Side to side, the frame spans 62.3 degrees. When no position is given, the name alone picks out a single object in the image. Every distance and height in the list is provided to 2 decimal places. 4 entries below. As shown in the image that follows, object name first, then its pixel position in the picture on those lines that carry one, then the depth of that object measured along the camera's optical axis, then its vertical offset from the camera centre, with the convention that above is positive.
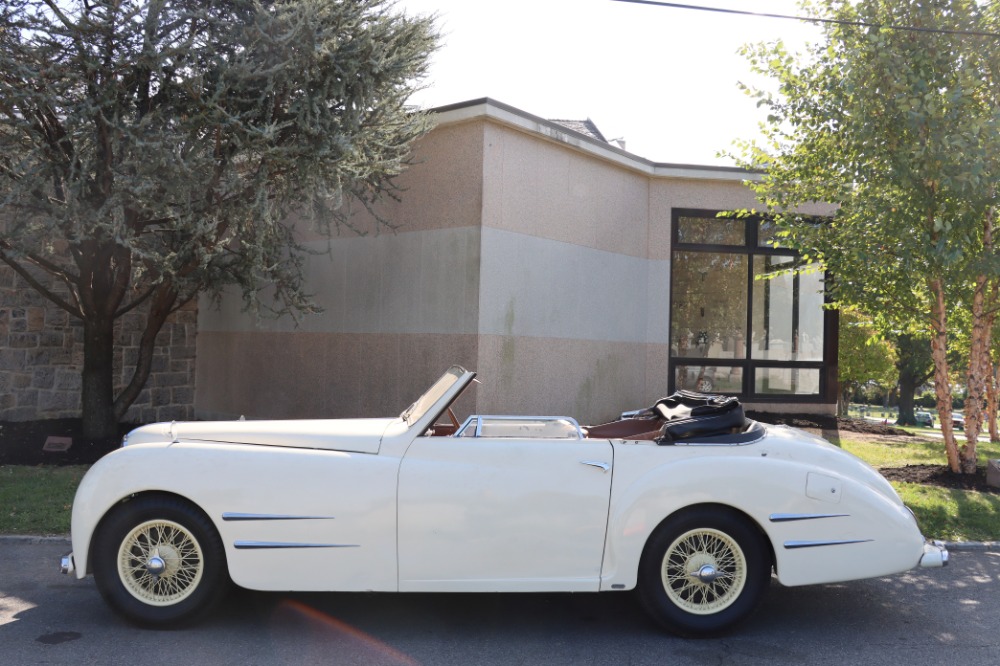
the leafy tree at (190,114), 8.53 +2.31
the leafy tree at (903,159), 8.30 +1.99
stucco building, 10.91 +0.59
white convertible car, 4.36 -0.99
